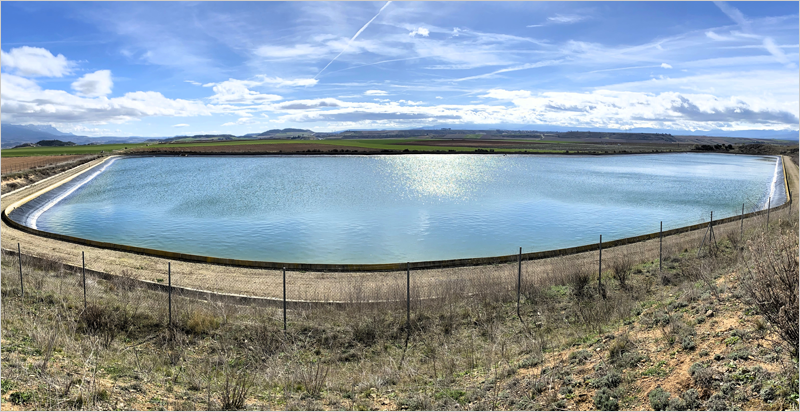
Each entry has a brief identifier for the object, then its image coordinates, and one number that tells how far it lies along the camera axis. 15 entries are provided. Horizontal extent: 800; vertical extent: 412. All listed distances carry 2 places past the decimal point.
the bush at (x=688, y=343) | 8.98
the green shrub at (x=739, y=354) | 7.98
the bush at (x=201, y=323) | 12.88
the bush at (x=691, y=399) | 7.20
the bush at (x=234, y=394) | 7.99
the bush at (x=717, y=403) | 6.98
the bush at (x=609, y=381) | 8.31
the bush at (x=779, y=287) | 7.59
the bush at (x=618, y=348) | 9.39
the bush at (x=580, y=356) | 9.72
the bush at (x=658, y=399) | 7.40
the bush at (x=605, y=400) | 7.75
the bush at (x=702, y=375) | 7.57
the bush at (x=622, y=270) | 17.02
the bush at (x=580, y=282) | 16.23
